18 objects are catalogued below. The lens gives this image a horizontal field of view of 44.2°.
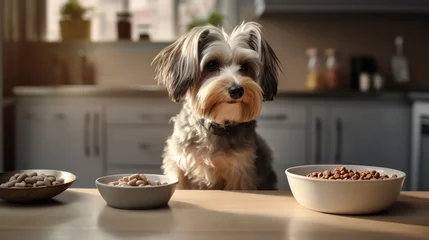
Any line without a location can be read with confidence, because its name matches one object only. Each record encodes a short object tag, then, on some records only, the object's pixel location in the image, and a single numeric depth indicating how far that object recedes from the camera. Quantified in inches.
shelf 161.9
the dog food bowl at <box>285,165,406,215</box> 40.8
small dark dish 44.7
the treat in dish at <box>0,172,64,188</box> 45.8
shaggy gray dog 66.8
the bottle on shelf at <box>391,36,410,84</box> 154.9
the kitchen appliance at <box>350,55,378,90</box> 154.7
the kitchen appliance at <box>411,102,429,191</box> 126.3
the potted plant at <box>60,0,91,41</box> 161.8
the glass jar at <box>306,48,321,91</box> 154.3
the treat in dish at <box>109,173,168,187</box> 44.7
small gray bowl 42.8
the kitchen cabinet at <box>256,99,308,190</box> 133.0
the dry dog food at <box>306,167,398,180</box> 43.0
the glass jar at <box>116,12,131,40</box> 162.9
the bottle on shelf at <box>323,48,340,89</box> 153.7
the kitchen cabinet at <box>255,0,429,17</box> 140.3
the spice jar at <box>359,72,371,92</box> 149.6
